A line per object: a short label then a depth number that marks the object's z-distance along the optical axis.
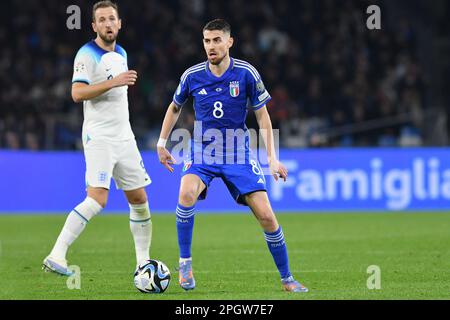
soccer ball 16.27
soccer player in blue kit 16.30
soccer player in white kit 16.83
